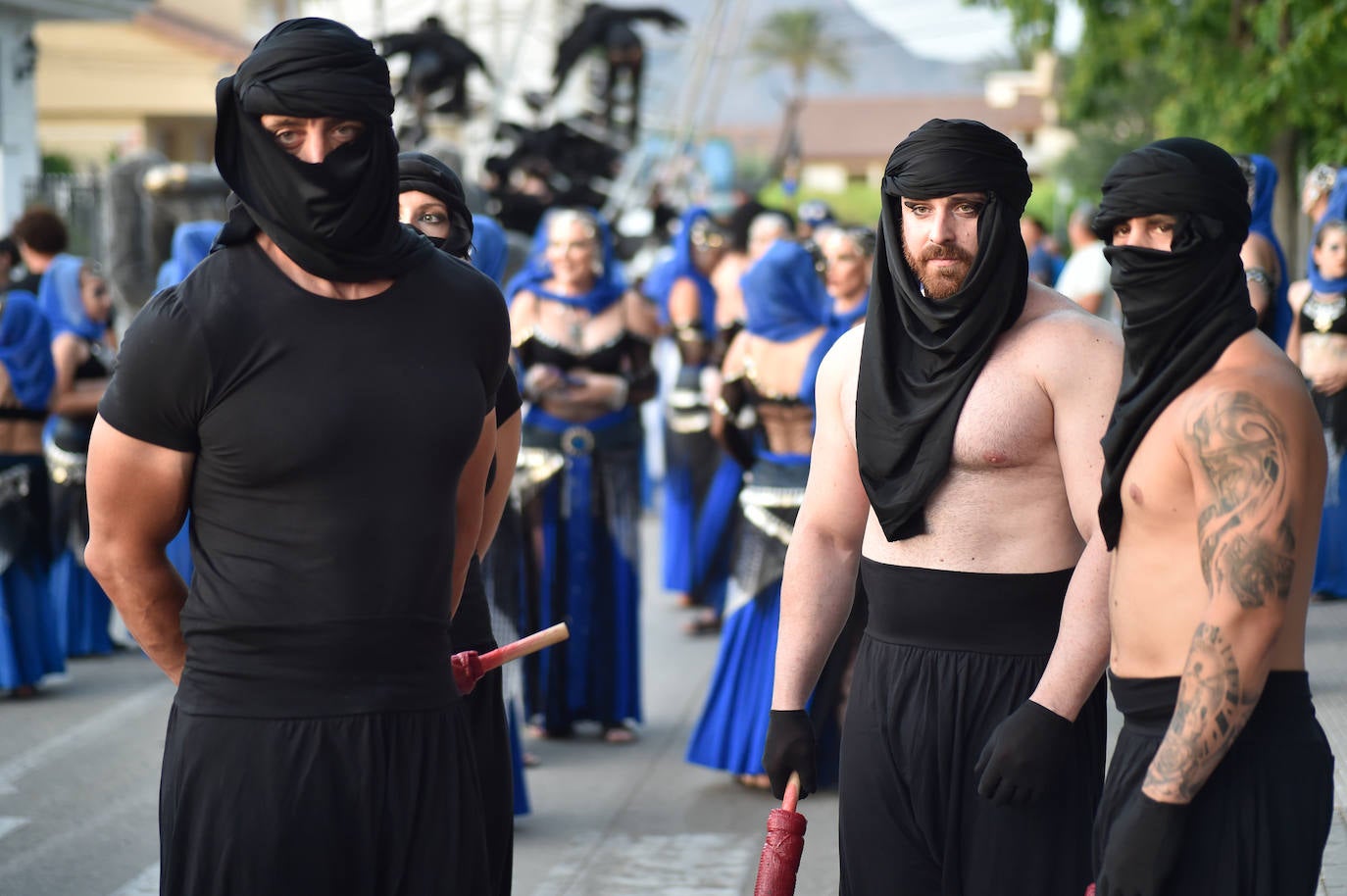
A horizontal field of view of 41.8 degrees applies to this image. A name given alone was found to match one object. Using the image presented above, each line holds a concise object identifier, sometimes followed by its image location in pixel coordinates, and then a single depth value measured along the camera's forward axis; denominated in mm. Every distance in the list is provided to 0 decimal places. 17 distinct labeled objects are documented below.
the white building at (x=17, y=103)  19594
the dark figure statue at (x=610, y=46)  17828
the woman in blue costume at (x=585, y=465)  7523
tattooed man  2791
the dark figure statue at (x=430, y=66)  16609
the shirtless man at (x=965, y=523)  3416
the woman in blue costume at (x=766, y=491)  6809
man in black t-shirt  2773
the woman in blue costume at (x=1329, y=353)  8867
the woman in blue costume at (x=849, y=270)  7105
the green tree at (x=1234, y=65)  12227
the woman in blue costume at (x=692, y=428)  10273
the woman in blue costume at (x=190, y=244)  8219
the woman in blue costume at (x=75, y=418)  8992
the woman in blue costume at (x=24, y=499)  8461
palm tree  112500
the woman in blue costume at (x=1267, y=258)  6844
